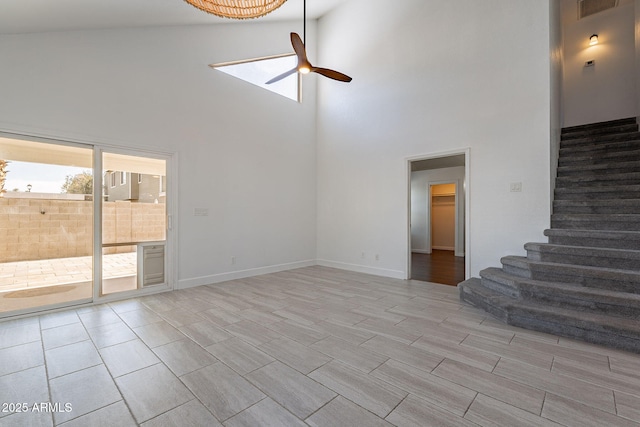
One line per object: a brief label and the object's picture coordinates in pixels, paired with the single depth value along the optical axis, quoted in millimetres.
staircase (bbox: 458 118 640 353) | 2469
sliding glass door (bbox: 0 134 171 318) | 3121
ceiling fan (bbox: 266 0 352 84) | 3305
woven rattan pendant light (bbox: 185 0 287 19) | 2027
